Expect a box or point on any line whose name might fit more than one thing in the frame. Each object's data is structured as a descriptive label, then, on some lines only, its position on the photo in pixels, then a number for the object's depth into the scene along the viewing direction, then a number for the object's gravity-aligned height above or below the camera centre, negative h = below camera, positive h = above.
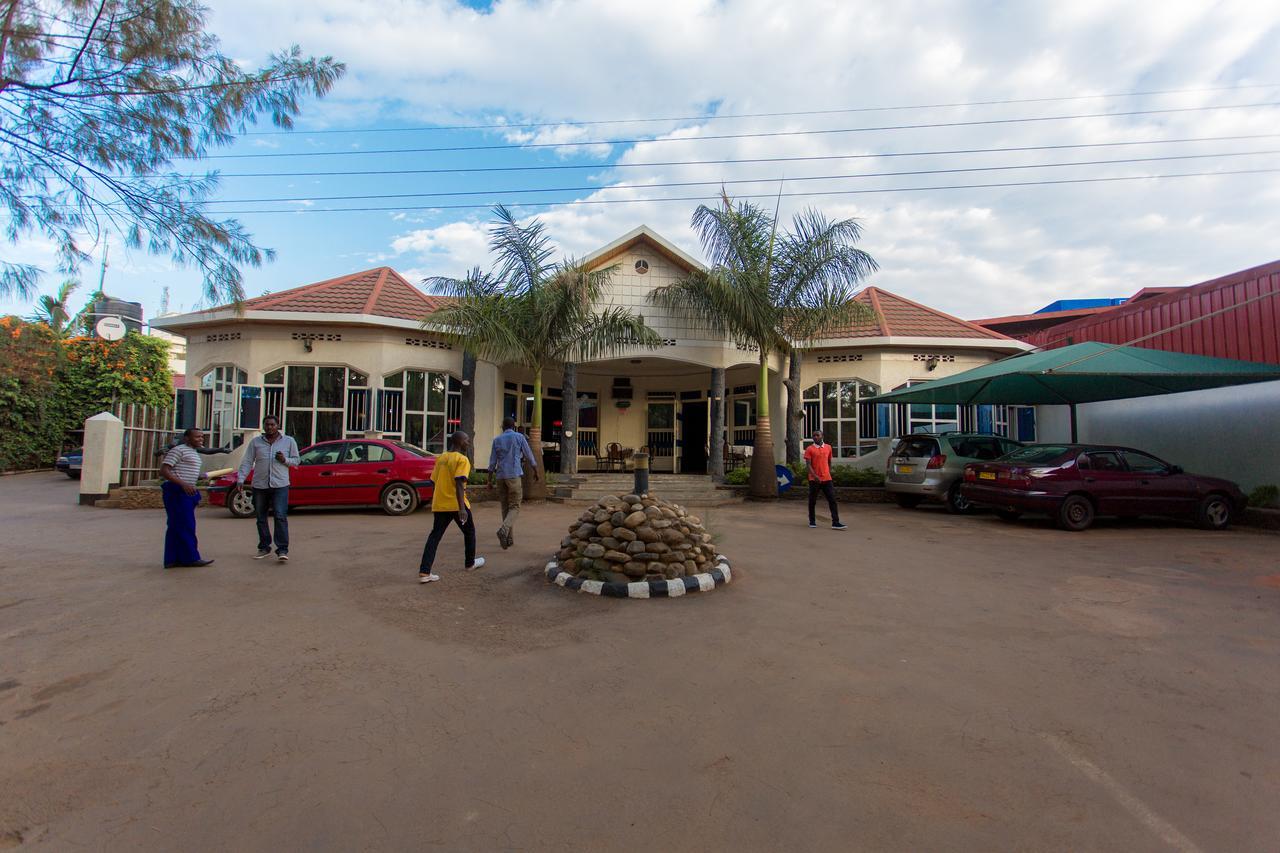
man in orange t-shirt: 10.20 -0.20
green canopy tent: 10.70 +1.48
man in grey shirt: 7.45 -0.23
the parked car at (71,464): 21.55 -0.32
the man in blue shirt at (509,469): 8.20 -0.17
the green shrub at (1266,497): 11.74 -0.71
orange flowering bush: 22.34 +2.73
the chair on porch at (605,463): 19.35 -0.21
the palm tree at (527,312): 13.61 +3.10
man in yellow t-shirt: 6.52 -0.39
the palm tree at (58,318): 21.19 +4.90
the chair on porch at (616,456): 18.91 +0.00
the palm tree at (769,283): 14.48 +3.95
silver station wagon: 12.66 -0.10
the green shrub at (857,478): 15.35 -0.51
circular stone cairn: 6.12 -0.86
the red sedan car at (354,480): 11.58 -0.45
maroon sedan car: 10.24 -0.50
